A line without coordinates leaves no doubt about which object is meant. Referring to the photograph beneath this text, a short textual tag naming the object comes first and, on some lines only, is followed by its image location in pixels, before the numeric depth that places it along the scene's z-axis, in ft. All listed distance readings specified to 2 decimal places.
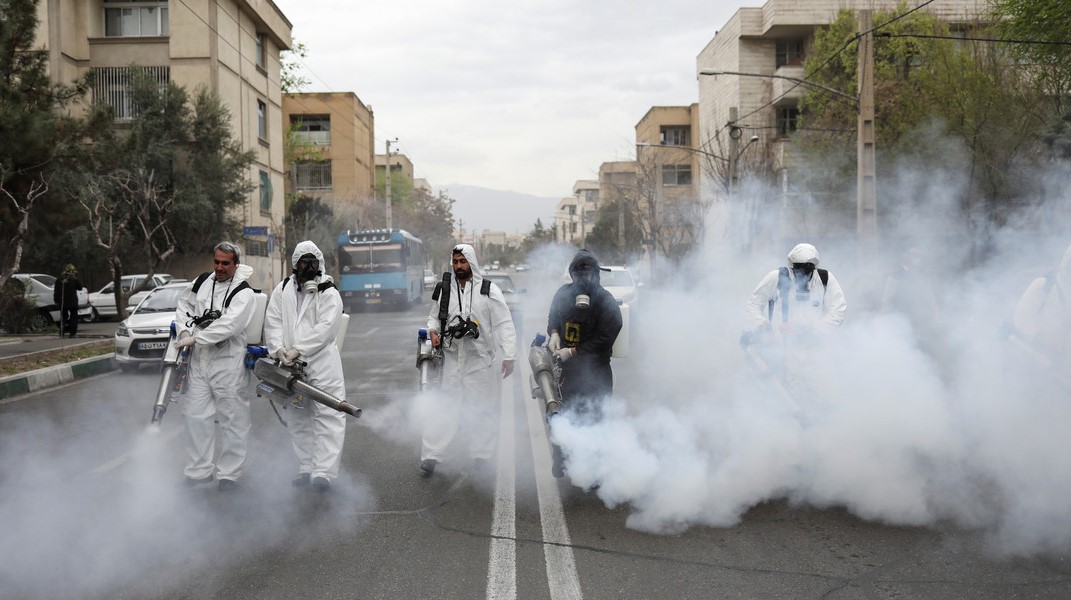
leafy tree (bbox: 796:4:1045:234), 53.81
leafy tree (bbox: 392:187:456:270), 227.08
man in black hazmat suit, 19.33
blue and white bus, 100.83
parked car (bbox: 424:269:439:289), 181.66
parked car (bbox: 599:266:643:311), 64.39
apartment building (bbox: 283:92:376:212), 195.42
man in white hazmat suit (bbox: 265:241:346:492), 19.04
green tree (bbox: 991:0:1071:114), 55.57
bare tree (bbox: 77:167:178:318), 61.21
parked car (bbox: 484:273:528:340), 55.87
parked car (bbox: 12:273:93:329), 72.79
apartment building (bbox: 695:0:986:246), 112.47
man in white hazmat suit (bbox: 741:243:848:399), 20.54
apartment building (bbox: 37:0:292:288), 95.45
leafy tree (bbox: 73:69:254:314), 91.97
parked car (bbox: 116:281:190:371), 42.75
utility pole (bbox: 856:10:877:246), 53.88
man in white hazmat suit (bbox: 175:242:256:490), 19.01
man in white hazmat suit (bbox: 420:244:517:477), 20.75
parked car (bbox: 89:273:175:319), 87.66
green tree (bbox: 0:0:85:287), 40.37
